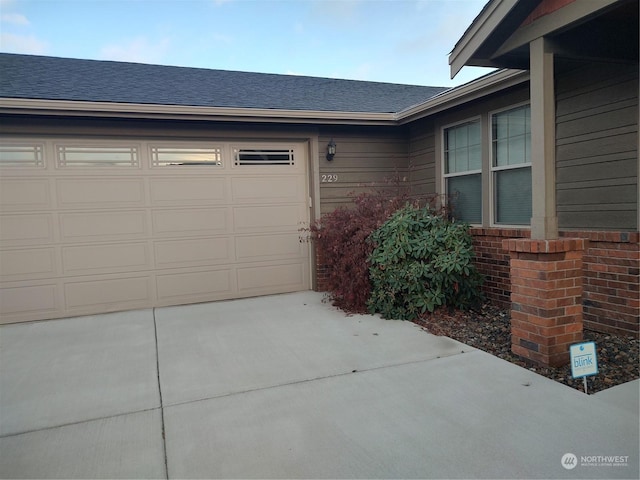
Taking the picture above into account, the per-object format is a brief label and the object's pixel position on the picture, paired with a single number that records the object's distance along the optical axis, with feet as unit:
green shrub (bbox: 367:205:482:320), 16.28
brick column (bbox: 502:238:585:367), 11.68
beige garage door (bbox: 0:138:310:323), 19.04
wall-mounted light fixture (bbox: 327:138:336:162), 23.02
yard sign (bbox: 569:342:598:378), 9.87
